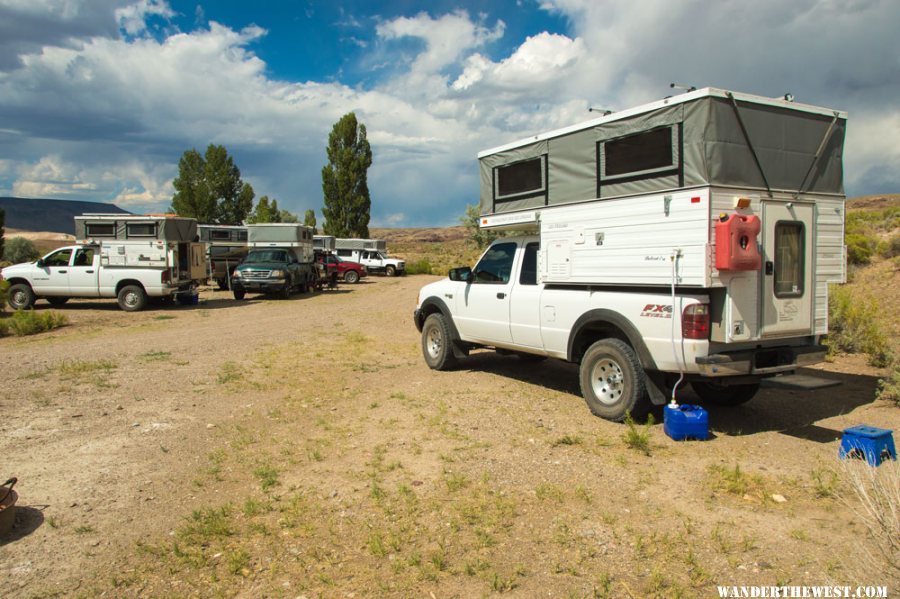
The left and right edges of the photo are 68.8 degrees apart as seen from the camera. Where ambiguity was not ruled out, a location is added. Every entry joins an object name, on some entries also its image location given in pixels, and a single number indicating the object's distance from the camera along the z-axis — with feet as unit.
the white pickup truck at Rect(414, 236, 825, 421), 19.86
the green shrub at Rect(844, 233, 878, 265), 59.65
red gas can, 18.84
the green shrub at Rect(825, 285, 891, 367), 33.86
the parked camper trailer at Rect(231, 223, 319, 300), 73.97
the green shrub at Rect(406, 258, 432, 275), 139.13
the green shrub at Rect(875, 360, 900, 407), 24.11
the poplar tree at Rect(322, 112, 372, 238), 163.32
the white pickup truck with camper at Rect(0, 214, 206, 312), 60.90
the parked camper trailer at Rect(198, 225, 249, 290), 89.61
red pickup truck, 111.36
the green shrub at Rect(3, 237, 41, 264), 133.69
